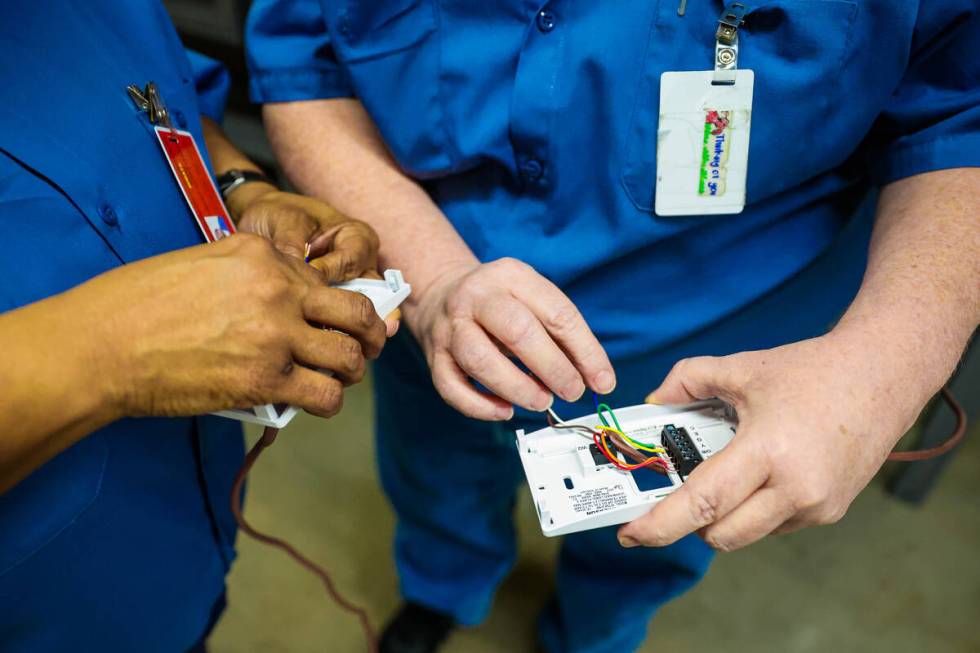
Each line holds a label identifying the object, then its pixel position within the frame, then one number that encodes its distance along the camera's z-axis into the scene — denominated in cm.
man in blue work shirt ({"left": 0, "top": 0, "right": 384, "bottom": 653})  50
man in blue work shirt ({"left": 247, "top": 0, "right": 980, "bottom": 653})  60
